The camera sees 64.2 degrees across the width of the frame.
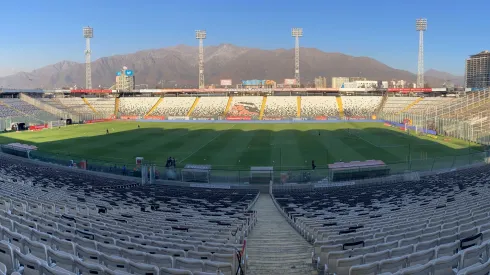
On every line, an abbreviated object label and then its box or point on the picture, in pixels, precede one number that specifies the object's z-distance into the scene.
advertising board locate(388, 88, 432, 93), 105.44
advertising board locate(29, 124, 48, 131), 74.42
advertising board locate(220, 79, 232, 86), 132.91
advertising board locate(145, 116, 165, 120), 97.61
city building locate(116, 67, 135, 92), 146.75
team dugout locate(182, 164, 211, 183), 27.20
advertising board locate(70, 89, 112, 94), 117.56
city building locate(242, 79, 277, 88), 137.59
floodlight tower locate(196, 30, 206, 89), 123.74
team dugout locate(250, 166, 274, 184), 26.43
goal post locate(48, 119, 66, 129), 77.81
